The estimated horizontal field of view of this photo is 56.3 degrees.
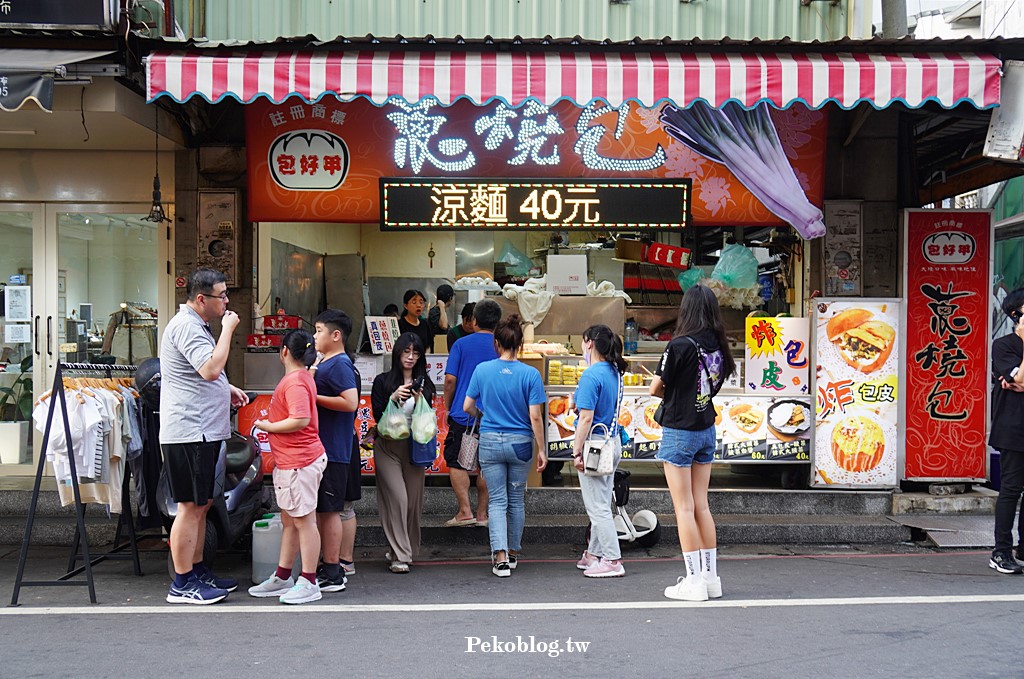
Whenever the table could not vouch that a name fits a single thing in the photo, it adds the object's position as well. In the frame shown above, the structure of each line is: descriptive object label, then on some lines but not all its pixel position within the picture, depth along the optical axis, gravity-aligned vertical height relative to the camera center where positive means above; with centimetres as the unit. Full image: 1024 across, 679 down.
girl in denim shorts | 602 -65
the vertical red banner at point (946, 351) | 866 -28
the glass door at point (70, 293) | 923 +27
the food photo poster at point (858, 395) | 852 -67
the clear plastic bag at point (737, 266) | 968 +55
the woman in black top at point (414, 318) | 925 +2
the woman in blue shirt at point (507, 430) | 680 -78
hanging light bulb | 852 +108
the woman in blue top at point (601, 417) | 666 -68
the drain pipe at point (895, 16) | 896 +286
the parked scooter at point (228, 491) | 653 -122
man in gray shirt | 586 -58
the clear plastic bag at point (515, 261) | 1177 +73
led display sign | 864 +105
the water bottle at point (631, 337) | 1048 -19
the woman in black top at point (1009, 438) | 683 -85
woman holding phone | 688 -97
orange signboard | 868 +155
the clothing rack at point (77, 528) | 603 -130
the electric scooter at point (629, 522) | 738 -159
